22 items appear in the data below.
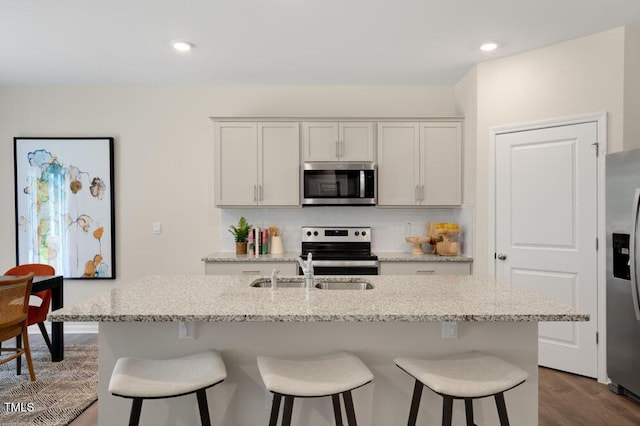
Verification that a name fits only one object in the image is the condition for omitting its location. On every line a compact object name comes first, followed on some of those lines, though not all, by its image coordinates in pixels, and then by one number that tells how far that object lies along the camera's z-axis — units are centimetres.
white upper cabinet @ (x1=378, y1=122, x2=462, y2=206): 401
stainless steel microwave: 398
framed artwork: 429
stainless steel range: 423
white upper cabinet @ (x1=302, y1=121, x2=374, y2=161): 400
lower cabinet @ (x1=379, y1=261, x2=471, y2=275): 382
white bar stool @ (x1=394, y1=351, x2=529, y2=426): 152
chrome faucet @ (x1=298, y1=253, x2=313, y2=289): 223
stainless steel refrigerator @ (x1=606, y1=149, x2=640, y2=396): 268
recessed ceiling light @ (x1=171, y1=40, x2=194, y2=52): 324
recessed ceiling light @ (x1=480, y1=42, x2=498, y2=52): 328
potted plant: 408
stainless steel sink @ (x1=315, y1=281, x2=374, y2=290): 248
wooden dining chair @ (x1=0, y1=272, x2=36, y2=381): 279
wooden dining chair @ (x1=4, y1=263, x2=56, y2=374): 337
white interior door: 315
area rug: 257
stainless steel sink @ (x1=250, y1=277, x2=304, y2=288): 246
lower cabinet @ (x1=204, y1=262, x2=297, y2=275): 380
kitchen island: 196
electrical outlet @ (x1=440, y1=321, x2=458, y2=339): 196
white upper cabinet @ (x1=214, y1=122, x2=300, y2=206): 397
